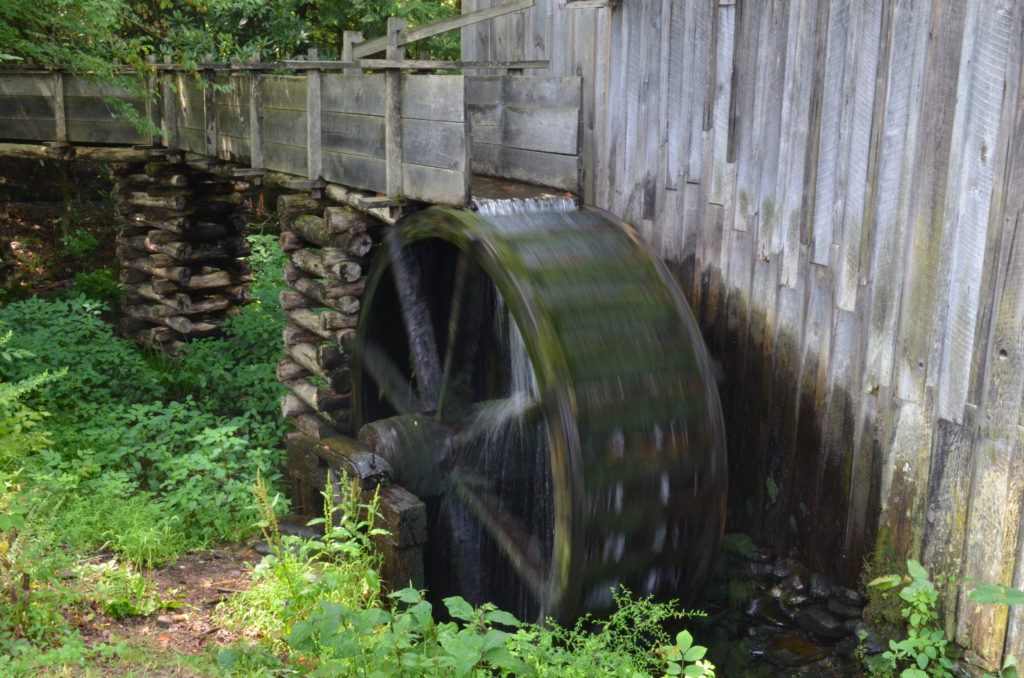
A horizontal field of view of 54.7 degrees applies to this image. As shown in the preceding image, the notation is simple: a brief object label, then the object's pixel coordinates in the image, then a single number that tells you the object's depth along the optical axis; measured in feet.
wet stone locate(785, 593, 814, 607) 14.55
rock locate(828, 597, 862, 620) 13.84
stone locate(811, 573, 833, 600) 14.24
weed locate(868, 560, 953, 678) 12.37
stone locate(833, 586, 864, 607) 13.79
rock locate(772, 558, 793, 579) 14.90
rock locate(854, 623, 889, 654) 13.42
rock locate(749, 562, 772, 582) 15.26
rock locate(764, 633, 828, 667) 14.46
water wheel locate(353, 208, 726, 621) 14.46
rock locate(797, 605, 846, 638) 14.15
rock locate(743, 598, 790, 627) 14.93
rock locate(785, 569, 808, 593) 14.60
